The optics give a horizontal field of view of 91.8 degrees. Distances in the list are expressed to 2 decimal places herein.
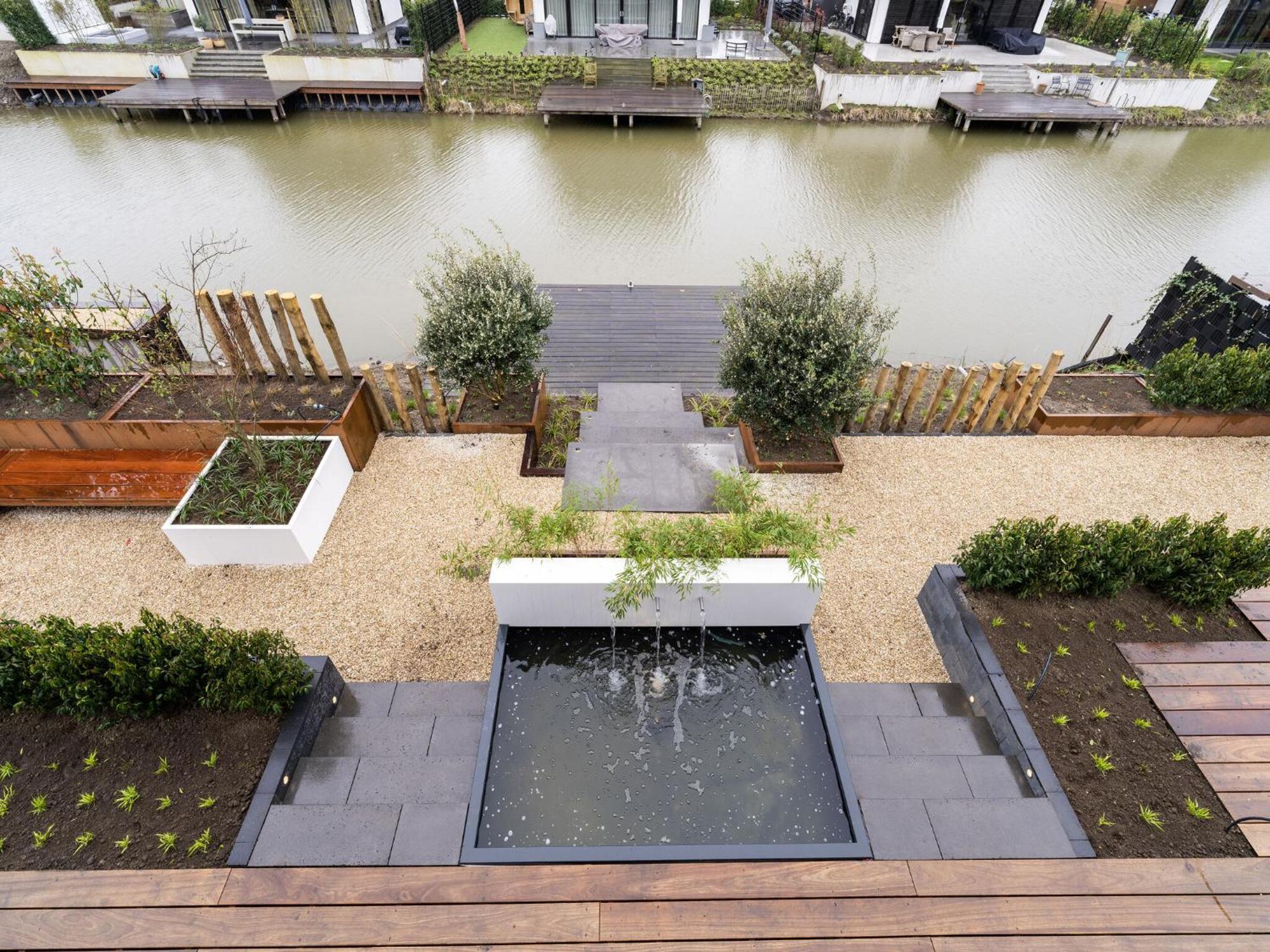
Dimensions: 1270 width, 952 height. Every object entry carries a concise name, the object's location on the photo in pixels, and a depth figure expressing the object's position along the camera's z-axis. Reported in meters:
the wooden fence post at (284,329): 6.73
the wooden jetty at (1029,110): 17.53
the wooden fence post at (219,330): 6.62
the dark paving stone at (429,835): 3.53
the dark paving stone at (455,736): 4.25
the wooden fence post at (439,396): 7.09
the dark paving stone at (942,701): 4.72
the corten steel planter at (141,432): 6.44
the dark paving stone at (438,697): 4.57
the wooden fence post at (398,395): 6.93
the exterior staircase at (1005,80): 19.11
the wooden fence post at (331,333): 6.68
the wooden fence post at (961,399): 7.19
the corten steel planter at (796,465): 6.88
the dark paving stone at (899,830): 3.64
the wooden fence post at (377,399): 6.98
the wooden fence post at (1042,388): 7.02
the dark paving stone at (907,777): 3.98
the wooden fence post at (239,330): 6.53
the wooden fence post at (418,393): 6.96
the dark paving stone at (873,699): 4.66
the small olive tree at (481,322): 6.72
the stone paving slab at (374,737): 4.27
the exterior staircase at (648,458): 6.07
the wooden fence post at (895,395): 7.08
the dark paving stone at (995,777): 4.04
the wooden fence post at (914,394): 7.05
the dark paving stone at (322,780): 3.89
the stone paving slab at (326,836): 3.52
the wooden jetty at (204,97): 17.09
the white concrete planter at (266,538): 5.58
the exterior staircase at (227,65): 18.92
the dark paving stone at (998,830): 3.64
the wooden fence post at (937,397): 7.09
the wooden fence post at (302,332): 6.66
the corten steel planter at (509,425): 7.23
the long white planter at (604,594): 4.61
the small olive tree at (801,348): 6.41
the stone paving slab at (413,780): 3.90
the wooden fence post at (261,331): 6.70
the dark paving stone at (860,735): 4.32
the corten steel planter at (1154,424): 7.34
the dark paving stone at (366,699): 4.62
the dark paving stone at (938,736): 4.38
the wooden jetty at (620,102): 17.34
